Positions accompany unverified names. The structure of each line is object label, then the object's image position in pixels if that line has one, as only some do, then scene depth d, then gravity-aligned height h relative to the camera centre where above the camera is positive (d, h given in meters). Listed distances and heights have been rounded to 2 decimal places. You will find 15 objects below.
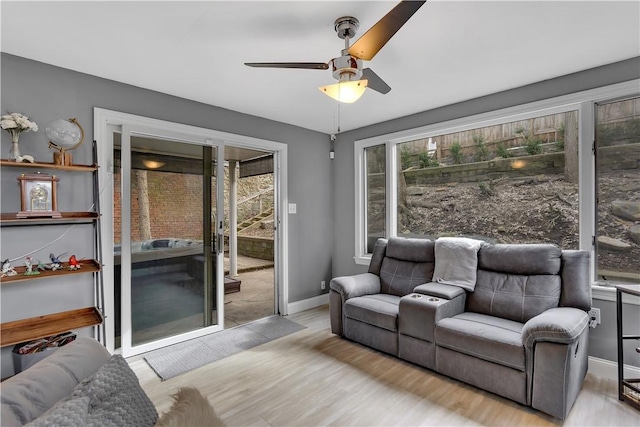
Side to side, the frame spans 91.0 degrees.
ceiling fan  1.64 +0.88
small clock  2.21 +0.13
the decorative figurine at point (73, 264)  2.37 -0.39
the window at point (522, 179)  2.56 +0.31
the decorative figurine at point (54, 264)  2.30 -0.37
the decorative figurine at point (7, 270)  2.13 -0.38
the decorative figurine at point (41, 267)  2.27 -0.38
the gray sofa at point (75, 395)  0.77 -0.50
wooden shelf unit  2.12 -0.48
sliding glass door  2.87 -0.26
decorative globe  2.27 +0.59
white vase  2.18 +0.44
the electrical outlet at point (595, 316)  2.54 -0.88
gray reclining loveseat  2.04 -0.87
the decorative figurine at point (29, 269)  2.19 -0.39
